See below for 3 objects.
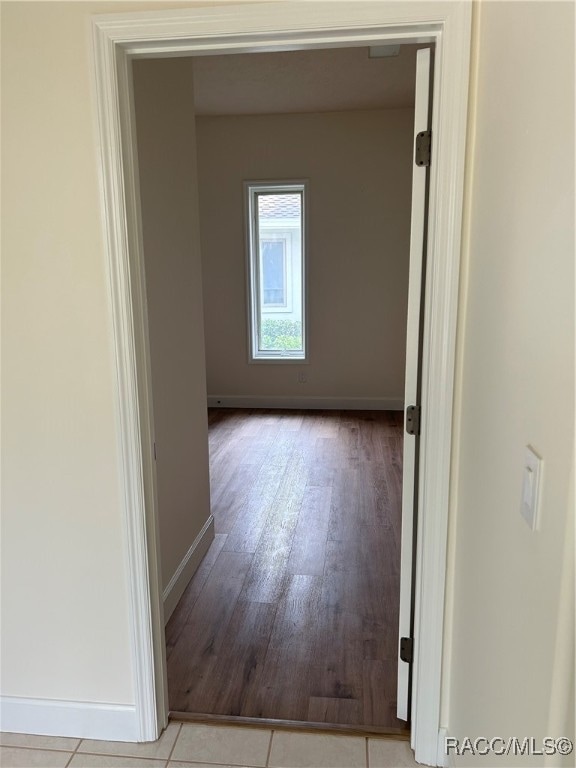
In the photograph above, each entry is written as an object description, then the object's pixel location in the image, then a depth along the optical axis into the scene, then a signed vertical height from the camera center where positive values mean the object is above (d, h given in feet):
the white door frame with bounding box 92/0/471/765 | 4.47 +0.33
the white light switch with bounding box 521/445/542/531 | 2.88 -1.08
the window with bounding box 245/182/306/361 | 18.65 +0.46
